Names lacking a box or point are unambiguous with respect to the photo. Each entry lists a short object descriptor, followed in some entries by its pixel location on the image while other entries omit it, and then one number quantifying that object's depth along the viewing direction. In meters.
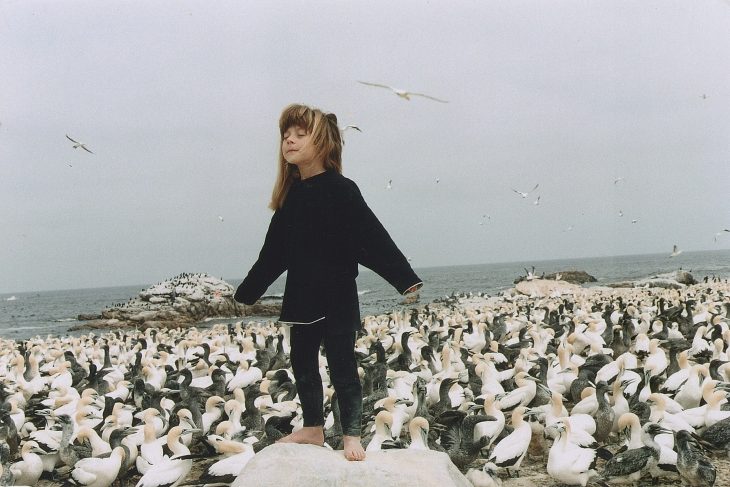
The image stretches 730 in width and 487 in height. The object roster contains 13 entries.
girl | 4.69
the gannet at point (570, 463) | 6.49
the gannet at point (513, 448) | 6.78
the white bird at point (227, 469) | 6.34
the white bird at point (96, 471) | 7.04
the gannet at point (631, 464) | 6.56
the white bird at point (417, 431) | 7.16
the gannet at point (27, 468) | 7.39
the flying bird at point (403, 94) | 5.36
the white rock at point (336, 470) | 4.47
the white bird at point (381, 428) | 7.21
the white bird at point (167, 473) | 6.59
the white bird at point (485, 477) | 6.37
